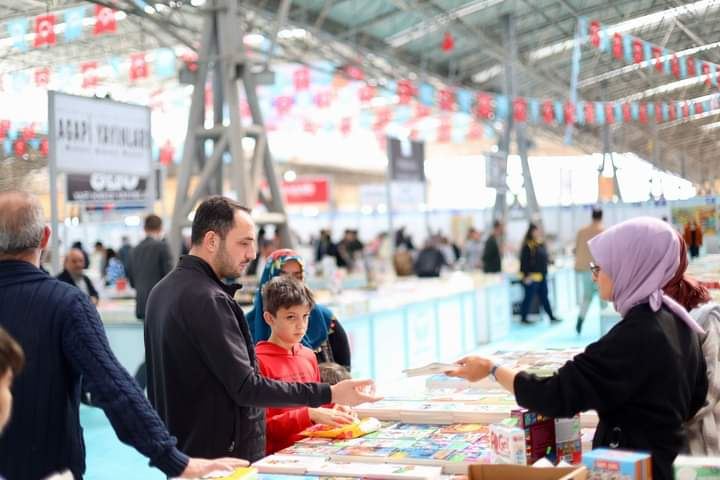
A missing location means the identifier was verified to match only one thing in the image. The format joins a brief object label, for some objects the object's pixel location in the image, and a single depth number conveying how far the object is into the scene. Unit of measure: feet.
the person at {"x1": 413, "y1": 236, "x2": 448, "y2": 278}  51.06
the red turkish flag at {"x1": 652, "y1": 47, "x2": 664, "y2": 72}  19.36
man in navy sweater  8.13
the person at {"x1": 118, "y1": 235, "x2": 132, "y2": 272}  49.16
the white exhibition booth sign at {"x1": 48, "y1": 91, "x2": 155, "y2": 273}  21.75
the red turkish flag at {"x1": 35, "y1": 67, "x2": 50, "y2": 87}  25.03
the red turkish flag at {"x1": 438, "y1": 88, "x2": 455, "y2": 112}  52.24
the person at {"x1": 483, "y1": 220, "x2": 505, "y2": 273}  45.91
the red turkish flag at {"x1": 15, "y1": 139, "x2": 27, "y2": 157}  22.59
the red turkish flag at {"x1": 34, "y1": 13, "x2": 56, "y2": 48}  24.84
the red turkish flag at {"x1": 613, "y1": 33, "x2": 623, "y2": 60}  20.92
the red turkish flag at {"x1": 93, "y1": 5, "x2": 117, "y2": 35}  30.73
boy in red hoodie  10.70
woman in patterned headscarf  13.91
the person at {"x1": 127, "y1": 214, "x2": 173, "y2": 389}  26.05
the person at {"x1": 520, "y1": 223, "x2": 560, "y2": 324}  42.96
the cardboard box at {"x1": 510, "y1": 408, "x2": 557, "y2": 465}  8.07
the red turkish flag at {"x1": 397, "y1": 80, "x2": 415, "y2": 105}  55.70
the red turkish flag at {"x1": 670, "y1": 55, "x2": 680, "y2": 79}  18.69
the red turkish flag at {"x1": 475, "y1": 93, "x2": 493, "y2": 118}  53.95
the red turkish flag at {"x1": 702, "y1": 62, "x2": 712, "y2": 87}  17.89
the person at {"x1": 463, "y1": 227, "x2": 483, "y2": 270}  57.26
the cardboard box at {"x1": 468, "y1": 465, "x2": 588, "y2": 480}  6.59
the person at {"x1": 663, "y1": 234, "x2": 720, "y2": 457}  8.25
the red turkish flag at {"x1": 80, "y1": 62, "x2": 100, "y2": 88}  29.92
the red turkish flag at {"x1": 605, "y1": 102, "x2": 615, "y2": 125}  22.81
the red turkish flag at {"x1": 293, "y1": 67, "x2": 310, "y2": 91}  58.80
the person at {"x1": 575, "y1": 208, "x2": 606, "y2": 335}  34.96
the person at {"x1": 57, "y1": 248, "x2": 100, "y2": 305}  25.40
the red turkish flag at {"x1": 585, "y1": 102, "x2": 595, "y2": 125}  25.11
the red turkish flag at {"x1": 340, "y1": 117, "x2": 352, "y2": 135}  84.16
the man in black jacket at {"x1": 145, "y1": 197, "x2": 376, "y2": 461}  9.18
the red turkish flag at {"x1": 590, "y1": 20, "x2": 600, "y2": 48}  21.13
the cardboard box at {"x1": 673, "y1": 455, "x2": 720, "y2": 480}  7.00
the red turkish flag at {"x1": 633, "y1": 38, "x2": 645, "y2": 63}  20.21
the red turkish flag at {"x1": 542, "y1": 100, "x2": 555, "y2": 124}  38.14
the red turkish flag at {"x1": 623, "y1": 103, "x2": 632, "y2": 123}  21.35
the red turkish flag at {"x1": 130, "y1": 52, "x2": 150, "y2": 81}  39.65
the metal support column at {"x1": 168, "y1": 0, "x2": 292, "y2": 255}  30.63
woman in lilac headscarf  7.20
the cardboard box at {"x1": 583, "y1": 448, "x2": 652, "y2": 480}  6.64
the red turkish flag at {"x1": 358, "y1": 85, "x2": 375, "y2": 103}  63.77
